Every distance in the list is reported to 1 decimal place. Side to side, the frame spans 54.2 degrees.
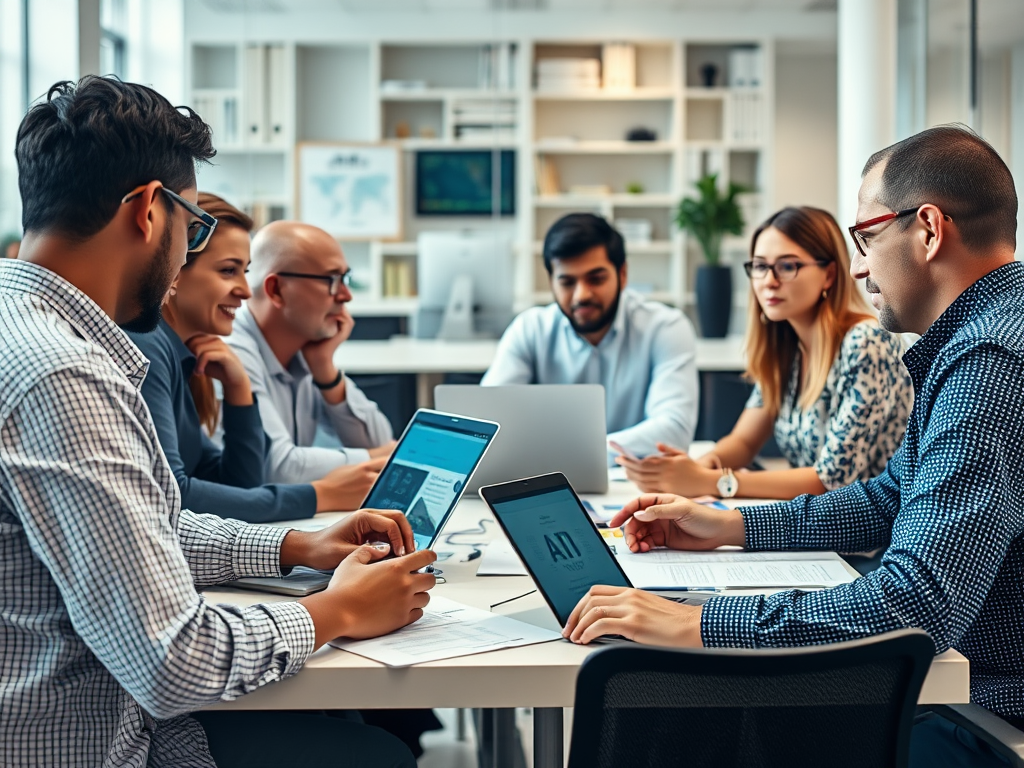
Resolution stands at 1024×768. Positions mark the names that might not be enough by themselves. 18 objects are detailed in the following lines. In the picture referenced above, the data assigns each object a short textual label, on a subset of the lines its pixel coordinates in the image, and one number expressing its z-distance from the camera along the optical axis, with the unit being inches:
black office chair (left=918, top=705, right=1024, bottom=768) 45.1
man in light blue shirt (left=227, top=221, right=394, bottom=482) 97.4
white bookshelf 296.5
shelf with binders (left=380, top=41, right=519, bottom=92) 305.1
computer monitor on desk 216.2
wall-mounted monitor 303.9
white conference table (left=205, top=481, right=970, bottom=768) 44.4
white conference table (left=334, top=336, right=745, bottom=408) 164.2
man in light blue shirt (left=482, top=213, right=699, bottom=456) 117.3
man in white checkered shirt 37.9
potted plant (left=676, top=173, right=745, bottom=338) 280.2
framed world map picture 302.7
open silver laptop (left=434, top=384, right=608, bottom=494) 79.9
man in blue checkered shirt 44.1
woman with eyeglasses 81.7
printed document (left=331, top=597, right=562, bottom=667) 45.9
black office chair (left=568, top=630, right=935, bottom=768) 35.7
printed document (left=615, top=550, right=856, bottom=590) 55.7
